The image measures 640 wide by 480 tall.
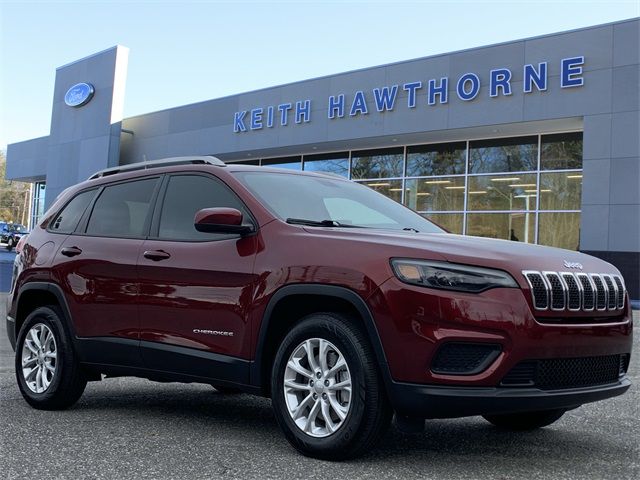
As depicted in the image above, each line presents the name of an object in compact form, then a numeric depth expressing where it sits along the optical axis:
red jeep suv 3.68
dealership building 18.17
